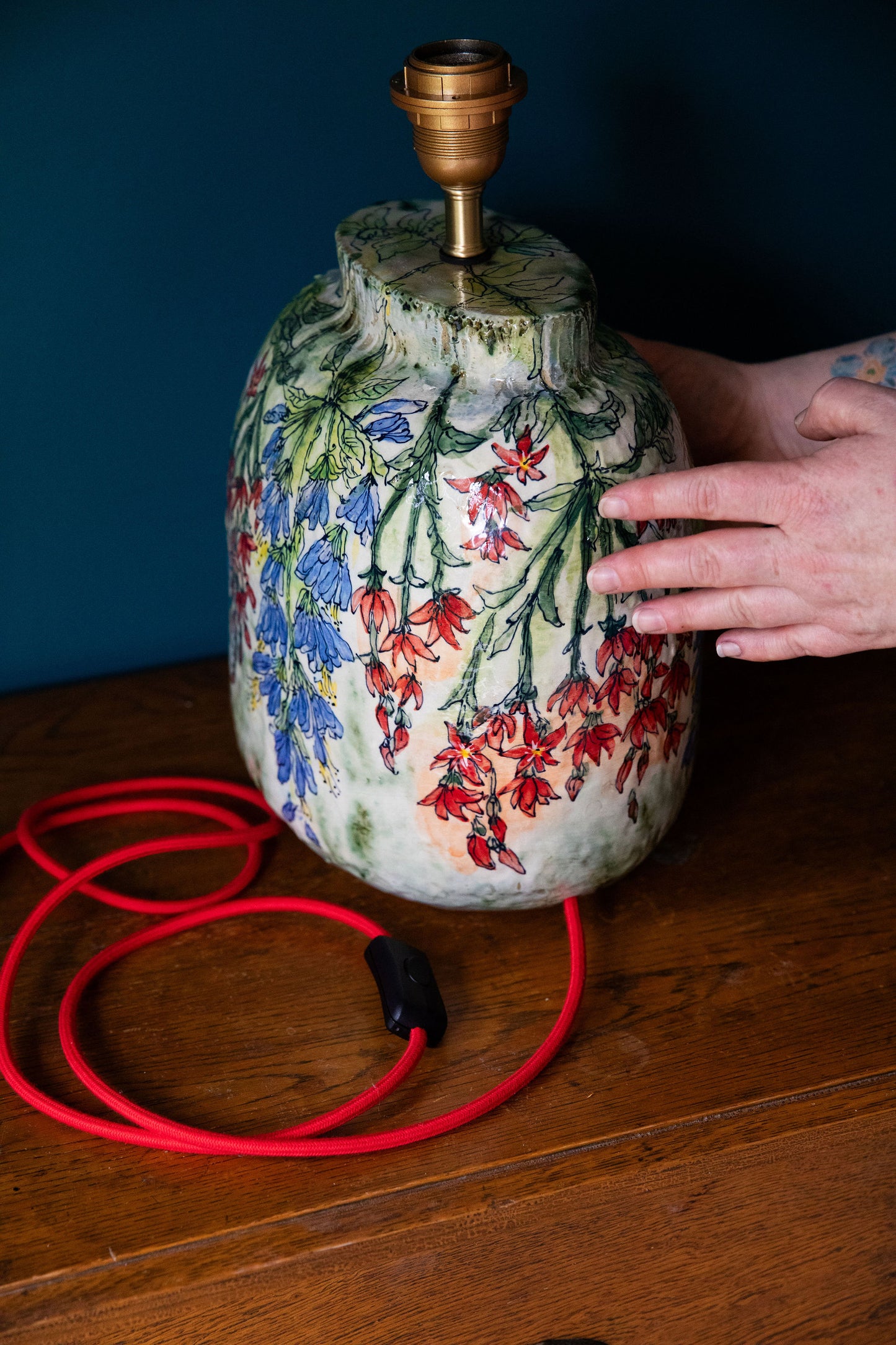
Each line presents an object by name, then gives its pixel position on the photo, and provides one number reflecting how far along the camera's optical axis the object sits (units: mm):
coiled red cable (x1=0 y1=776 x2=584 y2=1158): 576
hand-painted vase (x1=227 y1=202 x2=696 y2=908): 564
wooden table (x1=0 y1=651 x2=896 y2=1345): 553
